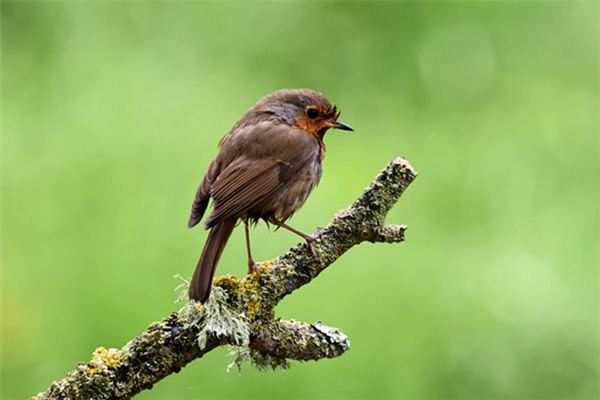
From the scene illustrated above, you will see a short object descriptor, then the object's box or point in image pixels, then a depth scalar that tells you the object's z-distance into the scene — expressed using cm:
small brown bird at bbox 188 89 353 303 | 679
